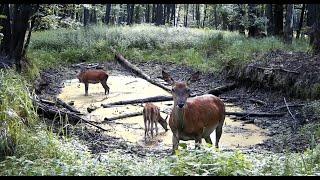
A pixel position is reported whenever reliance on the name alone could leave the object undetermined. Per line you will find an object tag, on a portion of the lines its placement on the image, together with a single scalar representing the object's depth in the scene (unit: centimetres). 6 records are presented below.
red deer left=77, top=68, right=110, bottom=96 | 1562
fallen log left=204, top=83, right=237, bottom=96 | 1506
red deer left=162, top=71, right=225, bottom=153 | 763
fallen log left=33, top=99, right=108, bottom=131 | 918
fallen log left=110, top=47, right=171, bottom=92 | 1700
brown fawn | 1014
